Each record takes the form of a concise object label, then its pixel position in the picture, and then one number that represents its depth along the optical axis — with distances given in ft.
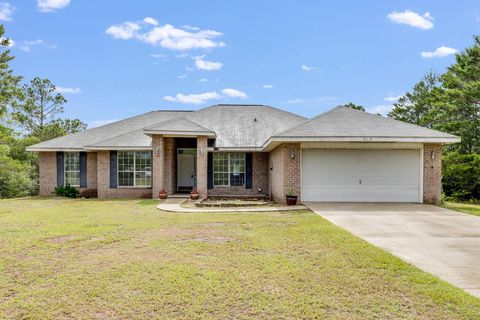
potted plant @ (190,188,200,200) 53.16
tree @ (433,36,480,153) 77.66
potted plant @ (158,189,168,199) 54.44
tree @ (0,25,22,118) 90.74
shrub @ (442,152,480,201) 71.77
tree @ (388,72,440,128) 120.88
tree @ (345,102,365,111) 131.11
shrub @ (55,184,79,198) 61.16
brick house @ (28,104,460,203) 45.70
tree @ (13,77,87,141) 119.55
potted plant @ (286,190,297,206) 44.51
